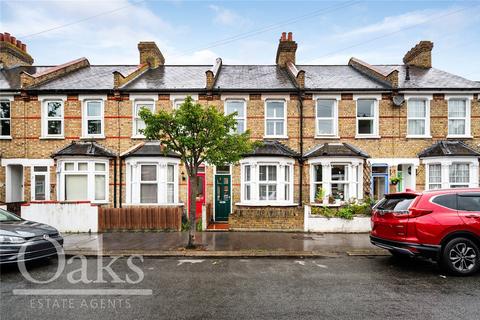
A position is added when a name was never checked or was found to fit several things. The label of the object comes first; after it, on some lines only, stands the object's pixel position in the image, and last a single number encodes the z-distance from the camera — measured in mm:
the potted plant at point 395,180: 13461
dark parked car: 6500
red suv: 6406
